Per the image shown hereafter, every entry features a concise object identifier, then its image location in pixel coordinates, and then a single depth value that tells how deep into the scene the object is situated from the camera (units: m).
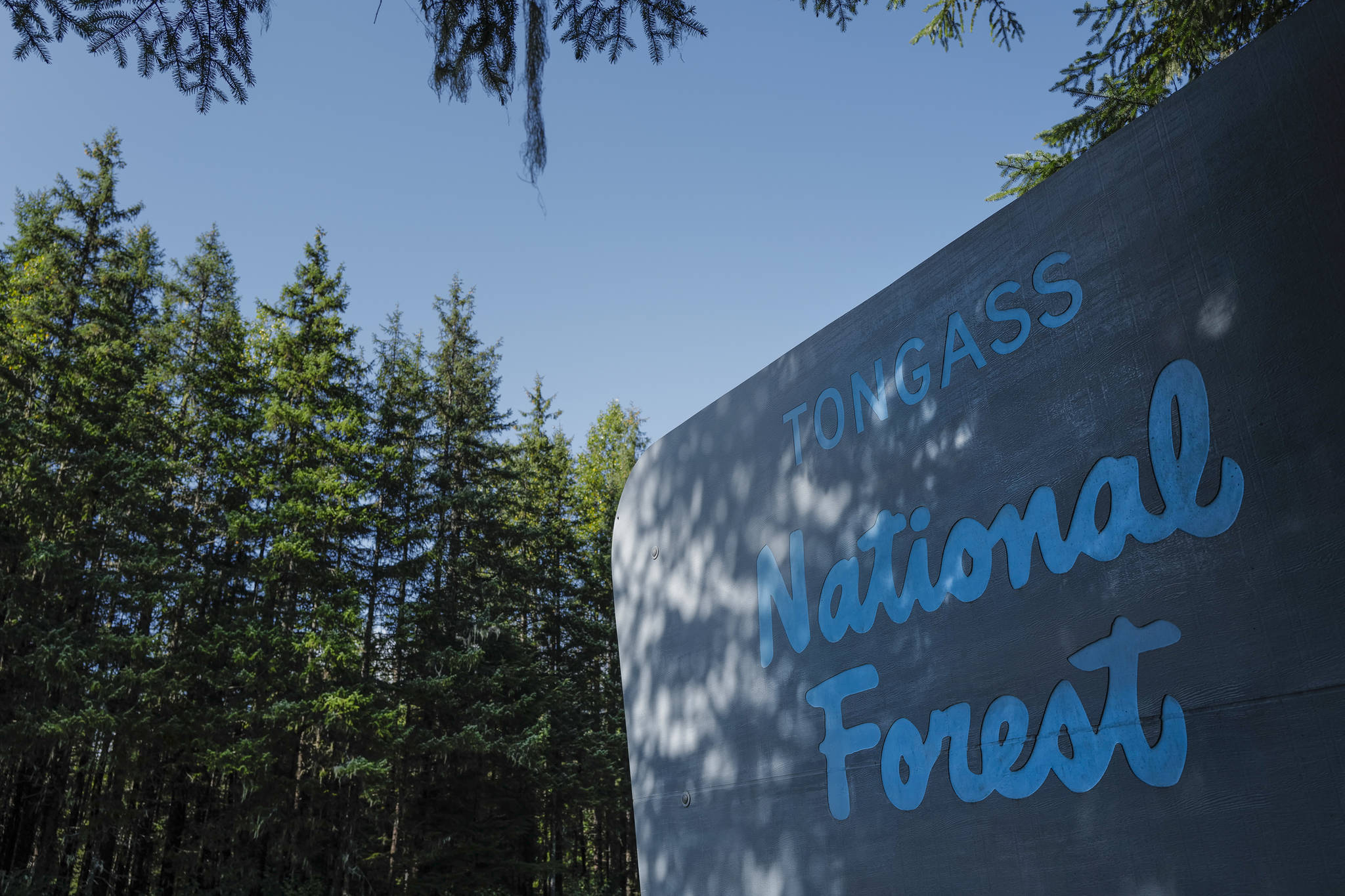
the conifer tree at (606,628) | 17.06
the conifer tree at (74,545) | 11.20
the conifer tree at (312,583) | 12.67
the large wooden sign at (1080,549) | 2.12
